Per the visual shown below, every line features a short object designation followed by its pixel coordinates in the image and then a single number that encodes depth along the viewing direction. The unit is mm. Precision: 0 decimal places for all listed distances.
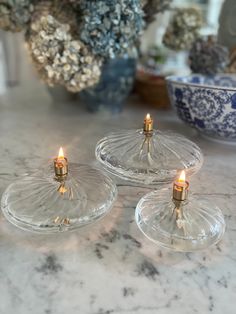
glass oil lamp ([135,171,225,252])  411
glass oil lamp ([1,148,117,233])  427
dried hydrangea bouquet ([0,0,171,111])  648
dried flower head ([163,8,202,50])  907
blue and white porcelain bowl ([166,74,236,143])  642
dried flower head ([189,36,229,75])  792
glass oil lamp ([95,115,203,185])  556
